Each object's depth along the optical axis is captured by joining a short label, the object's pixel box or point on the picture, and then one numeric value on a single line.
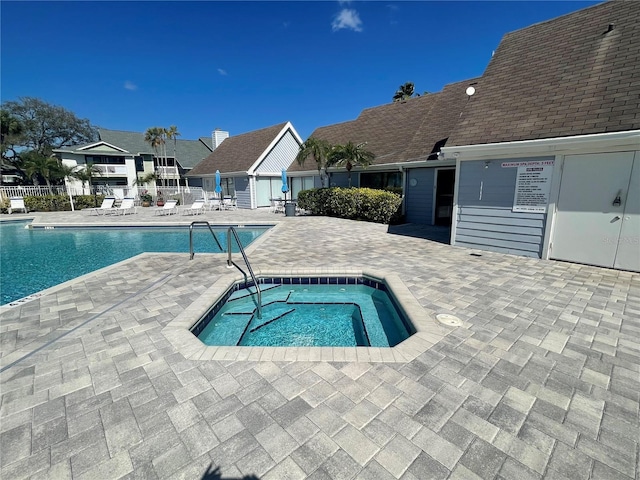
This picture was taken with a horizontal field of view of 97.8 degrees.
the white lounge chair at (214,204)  20.10
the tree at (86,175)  21.66
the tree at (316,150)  14.23
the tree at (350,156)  13.00
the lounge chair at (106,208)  17.53
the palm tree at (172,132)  30.14
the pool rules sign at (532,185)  6.38
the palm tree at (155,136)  29.65
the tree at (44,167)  20.18
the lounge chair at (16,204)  18.77
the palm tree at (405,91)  32.44
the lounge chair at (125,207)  17.78
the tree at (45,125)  34.88
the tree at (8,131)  28.28
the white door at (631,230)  5.46
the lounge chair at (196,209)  17.91
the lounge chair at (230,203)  19.97
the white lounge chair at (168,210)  16.91
